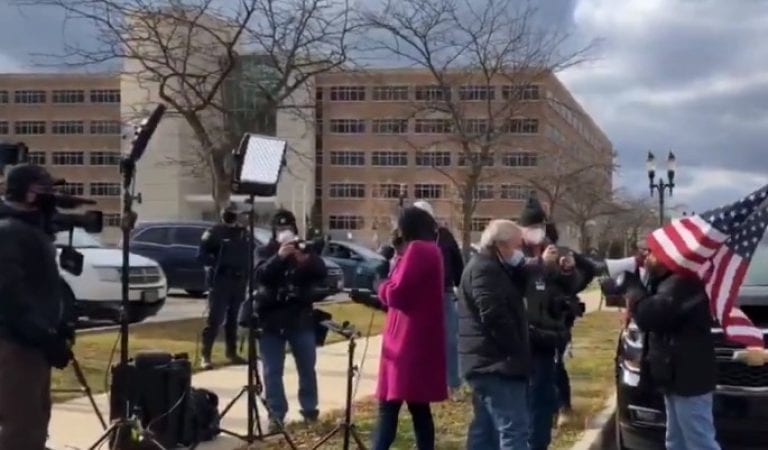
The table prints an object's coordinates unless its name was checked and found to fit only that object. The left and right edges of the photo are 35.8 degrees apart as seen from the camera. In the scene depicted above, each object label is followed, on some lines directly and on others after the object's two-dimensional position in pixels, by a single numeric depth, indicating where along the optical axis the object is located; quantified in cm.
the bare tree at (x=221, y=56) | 1814
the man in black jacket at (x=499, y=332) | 668
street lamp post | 3534
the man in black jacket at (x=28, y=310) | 628
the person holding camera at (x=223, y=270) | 1284
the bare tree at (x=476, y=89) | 2052
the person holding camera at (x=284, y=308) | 896
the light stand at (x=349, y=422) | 765
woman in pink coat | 738
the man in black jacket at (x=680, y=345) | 664
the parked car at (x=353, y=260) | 2928
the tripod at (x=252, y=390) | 850
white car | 1608
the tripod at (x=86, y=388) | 763
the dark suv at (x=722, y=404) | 788
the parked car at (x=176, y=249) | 2572
